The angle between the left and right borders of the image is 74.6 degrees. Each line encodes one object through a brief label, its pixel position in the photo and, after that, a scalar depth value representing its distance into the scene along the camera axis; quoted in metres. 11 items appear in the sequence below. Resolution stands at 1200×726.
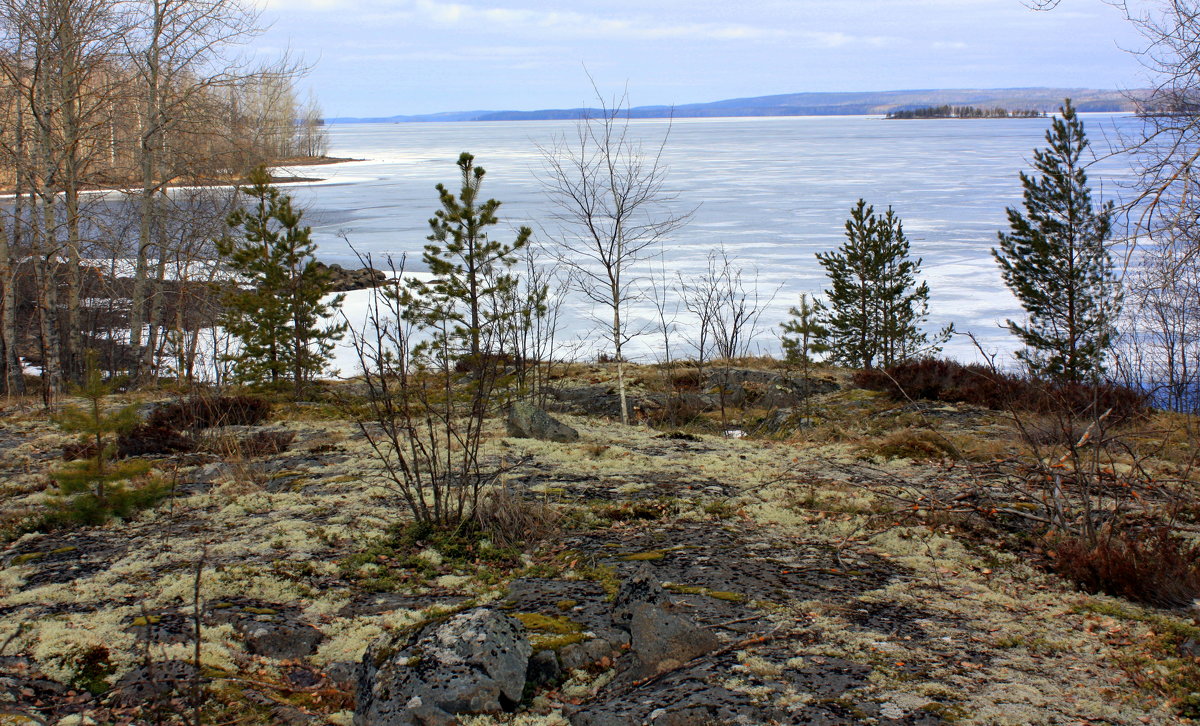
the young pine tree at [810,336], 15.41
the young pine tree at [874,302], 18.80
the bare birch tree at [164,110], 15.63
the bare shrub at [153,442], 7.31
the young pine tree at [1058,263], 19.17
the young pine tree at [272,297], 13.81
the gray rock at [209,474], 6.23
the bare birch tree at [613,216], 11.86
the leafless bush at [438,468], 4.59
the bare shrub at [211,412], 8.38
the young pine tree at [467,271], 14.02
